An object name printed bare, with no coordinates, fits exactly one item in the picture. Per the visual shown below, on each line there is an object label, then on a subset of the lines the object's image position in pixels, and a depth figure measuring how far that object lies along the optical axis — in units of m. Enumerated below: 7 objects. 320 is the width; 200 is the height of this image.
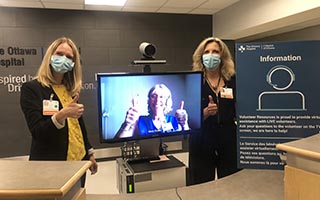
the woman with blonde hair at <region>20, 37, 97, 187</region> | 1.83
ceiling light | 4.48
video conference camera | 2.87
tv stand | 2.17
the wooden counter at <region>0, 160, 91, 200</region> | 0.90
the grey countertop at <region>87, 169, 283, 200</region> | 1.50
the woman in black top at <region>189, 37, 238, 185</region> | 2.24
